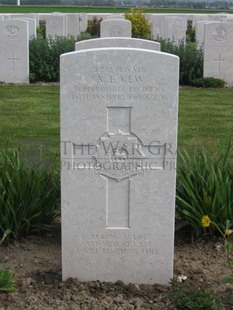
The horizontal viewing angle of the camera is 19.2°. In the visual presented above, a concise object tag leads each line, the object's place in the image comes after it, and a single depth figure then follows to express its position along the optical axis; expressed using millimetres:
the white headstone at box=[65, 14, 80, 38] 25772
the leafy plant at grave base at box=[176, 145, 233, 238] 4609
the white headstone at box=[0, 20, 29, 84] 12875
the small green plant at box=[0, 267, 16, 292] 3848
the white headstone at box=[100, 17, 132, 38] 15367
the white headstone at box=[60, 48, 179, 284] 3830
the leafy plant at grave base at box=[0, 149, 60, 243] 4586
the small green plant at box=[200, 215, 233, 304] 3621
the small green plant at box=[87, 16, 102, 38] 26266
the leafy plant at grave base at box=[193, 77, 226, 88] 12984
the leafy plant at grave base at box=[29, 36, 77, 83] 13453
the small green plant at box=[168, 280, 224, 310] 3588
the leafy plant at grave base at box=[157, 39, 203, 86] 13430
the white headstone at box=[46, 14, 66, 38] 20658
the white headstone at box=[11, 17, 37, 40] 18303
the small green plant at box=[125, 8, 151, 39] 22491
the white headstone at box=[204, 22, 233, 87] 13070
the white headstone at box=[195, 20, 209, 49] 19031
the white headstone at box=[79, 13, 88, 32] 30062
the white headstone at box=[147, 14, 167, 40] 22375
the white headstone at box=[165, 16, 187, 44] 21812
